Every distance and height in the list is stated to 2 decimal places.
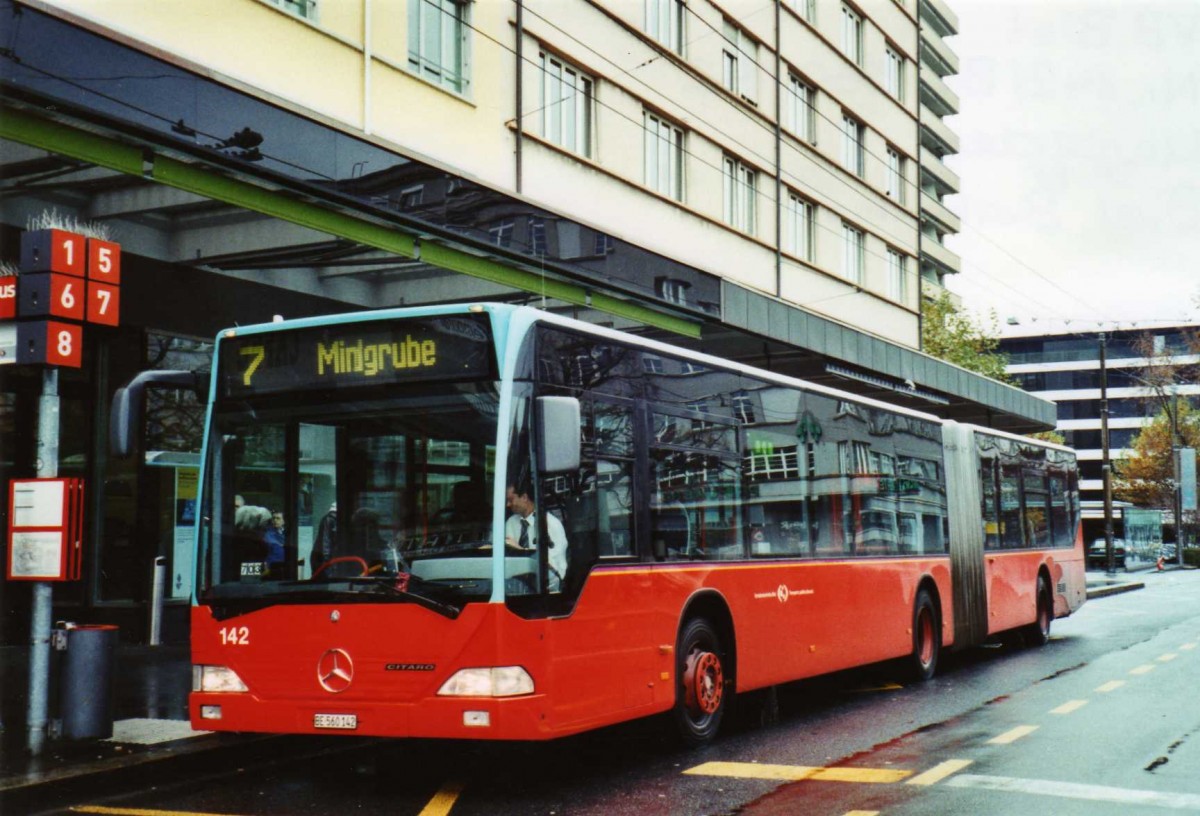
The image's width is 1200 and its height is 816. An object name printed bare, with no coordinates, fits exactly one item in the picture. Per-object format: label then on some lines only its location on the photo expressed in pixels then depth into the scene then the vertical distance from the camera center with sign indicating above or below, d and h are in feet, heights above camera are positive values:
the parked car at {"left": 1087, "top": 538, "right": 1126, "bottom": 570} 192.44 -1.30
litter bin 30.96 -2.75
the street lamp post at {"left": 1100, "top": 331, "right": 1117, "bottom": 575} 157.99 +5.40
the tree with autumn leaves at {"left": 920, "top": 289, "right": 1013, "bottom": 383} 201.46 +30.80
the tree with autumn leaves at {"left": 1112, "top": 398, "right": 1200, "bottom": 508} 257.14 +15.94
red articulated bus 25.85 +0.41
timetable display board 32.19 +0.68
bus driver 25.84 +0.43
